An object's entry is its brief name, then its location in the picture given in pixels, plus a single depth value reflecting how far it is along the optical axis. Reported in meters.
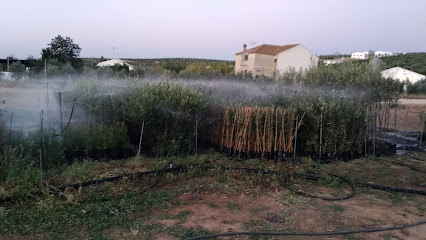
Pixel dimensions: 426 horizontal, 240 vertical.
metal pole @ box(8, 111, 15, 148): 5.68
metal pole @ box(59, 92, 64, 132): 6.62
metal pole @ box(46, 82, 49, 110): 6.84
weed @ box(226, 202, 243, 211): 4.42
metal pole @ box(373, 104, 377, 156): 8.48
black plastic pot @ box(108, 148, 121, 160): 6.68
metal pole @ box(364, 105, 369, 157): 8.26
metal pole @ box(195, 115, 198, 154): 7.35
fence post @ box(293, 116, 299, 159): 7.47
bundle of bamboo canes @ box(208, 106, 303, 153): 7.32
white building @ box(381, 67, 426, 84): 36.38
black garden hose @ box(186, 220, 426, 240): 3.60
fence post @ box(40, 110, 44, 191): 4.74
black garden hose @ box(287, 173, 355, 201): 5.05
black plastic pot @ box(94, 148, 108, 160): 6.56
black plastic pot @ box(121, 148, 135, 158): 6.83
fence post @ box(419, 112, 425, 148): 10.23
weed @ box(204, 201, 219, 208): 4.47
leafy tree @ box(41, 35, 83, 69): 24.67
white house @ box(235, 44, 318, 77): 48.16
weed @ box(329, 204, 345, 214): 4.61
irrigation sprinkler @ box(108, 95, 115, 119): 7.07
